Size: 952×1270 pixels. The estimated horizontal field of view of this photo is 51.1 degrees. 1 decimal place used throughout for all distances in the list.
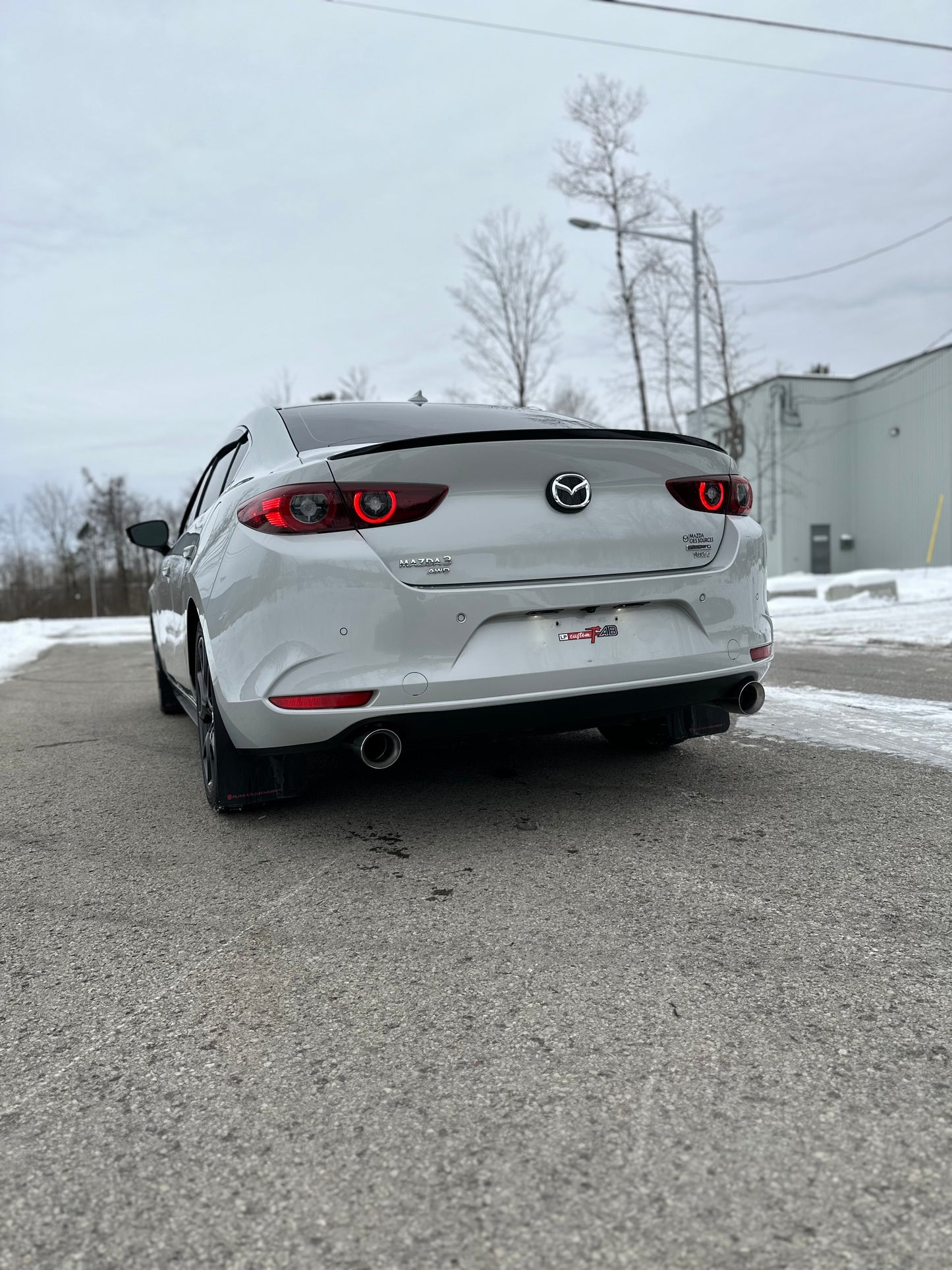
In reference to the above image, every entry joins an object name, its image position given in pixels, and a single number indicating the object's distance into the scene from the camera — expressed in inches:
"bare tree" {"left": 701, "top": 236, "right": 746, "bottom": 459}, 1015.0
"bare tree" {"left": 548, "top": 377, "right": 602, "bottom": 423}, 1786.9
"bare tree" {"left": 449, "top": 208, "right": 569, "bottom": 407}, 1056.8
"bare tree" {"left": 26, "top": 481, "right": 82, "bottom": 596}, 2421.3
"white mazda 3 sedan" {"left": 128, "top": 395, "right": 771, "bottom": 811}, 121.0
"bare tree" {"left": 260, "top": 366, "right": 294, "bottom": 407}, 1368.1
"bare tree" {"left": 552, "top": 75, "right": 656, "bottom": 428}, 961.5
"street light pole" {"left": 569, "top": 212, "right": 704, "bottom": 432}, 842.8
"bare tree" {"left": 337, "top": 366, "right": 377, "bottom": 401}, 1398.9
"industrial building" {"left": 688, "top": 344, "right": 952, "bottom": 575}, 1123.3
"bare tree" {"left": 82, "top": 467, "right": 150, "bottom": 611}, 2283.5
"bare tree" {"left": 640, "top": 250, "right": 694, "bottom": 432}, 1002.1
